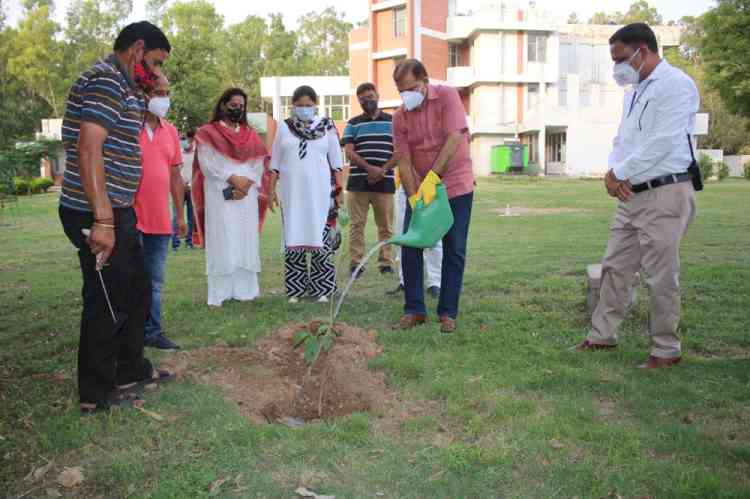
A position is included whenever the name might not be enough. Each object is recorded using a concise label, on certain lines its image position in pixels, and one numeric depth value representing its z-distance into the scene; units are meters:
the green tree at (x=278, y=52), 59.25
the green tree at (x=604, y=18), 70.12
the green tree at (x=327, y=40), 65.06
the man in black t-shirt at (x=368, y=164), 7.33
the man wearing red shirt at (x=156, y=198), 4.70
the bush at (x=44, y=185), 27.51
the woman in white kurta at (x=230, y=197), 6.16
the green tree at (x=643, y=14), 68.19
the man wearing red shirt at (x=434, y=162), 5.14
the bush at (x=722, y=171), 33.60
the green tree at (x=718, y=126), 47.56
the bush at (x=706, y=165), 32.28
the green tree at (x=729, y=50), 14.11
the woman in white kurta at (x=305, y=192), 6.44
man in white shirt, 4.08
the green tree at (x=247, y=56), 57.56
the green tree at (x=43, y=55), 44.88
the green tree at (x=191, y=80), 29.30
